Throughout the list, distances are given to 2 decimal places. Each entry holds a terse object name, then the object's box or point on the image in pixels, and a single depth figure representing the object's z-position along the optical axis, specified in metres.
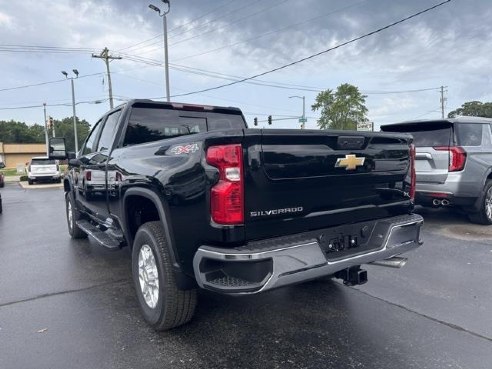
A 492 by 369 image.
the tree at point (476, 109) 67.19
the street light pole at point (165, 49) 20.23
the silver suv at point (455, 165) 6.74
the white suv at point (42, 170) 23.81
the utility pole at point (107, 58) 32.16
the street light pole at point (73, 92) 34.44
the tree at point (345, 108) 49.03
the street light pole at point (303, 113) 42.24
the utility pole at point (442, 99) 62.59
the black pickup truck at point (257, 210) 2.52
